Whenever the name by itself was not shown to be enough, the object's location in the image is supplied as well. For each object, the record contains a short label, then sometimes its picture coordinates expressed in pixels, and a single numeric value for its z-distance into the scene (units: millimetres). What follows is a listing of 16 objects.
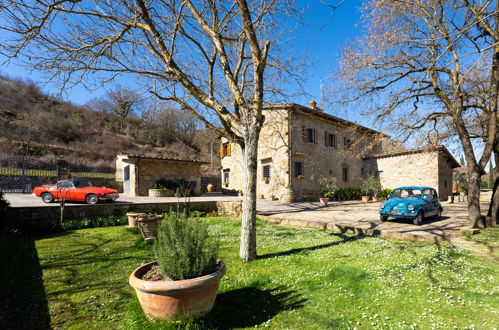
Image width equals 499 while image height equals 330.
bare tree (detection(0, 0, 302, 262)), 5102
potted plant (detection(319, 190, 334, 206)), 19798
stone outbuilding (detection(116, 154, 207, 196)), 17812
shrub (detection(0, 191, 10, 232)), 7127
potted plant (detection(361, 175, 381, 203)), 19172
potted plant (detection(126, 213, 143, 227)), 9016
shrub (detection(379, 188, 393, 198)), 21594
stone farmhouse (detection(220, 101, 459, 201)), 18641
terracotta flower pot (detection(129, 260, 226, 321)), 2742
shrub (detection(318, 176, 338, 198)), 19812
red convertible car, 12188
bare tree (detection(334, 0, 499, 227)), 7582
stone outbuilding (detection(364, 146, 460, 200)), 19672
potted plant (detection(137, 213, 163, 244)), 6904
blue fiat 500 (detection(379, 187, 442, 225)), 9039
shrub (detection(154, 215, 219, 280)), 3010
